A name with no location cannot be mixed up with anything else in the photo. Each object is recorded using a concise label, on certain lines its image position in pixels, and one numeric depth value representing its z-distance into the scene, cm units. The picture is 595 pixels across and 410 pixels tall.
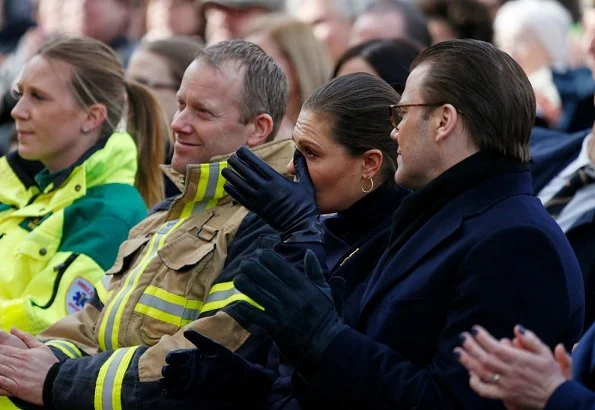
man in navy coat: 619
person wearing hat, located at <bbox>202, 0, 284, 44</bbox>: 1479
